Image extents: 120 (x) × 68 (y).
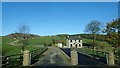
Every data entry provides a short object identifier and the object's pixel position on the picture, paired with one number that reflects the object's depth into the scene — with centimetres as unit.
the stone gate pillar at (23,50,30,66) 752
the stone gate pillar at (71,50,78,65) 808
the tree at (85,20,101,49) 2544
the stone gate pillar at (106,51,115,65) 790
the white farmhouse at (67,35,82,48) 4224
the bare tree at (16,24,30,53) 2001
